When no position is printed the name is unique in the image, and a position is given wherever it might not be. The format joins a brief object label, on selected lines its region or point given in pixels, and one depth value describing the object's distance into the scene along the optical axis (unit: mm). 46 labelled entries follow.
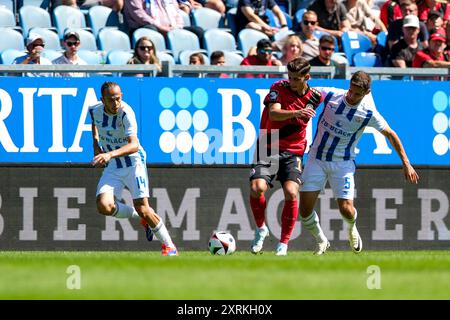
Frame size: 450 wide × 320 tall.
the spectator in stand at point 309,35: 19688
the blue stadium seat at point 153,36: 19312
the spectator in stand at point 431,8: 22094
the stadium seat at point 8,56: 17906
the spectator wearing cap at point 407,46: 19625
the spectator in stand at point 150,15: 19672
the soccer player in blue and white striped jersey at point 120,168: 15031
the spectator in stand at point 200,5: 20953
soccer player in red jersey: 15172
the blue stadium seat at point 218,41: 19906
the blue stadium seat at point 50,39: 18922
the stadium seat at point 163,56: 18914
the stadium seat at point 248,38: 20281
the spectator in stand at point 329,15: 21022
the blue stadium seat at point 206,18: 20766
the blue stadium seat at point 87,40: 19047
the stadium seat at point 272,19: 21375
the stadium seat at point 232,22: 21062
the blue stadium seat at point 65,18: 19531
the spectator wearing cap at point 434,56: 19188
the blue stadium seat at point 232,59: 19333
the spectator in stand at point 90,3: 19927
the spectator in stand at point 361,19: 21797
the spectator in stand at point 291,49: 18453
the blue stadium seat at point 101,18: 19891
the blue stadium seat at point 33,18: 19328
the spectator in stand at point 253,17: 20719
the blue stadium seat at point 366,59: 20000
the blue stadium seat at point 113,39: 19250
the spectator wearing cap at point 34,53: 17391
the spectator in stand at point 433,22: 21141
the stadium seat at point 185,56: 18938
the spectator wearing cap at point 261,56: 18344
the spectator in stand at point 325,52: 18438
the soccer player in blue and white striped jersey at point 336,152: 15227
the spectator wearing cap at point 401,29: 20156
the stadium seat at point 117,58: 18500
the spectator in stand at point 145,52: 17562
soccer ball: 15297
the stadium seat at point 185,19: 20672
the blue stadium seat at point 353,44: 20562
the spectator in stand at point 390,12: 21625
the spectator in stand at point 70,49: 17562
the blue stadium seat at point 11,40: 18531
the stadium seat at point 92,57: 18531
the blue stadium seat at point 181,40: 19625
